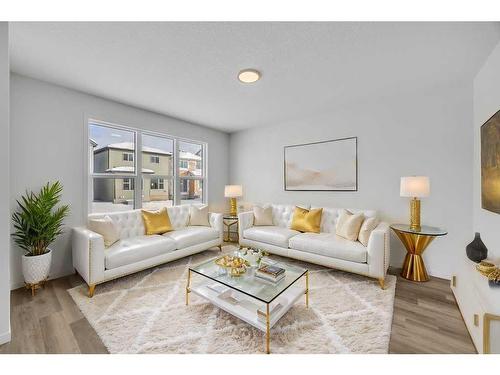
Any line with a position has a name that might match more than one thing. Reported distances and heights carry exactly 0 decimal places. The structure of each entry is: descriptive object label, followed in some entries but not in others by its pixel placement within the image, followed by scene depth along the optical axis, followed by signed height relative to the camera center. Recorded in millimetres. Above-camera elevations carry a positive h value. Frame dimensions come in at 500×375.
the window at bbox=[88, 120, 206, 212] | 3141 +296
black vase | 1811 -564
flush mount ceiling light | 2277 +1256
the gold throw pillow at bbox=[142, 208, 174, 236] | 3126 -555
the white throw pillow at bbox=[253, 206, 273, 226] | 3814 -545
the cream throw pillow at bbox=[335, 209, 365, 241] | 2789 -546
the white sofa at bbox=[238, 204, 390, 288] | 2400 -783
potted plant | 2229 -501
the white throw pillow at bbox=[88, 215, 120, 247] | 2588 -535
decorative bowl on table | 1988 -772
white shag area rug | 1523 -1164
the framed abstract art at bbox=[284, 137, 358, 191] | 3422 +366
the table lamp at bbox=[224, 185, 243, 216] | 4391 -141
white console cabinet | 1259 -845
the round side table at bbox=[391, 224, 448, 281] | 2536 -803
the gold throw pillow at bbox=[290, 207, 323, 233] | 3287 -550
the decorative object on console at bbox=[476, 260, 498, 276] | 1569 -625
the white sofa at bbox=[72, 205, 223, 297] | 2260 -772
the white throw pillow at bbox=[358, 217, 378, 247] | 2598 -543
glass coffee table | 1607 -985
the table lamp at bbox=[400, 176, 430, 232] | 2496 -55
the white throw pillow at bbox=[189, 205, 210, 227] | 3721 -536
